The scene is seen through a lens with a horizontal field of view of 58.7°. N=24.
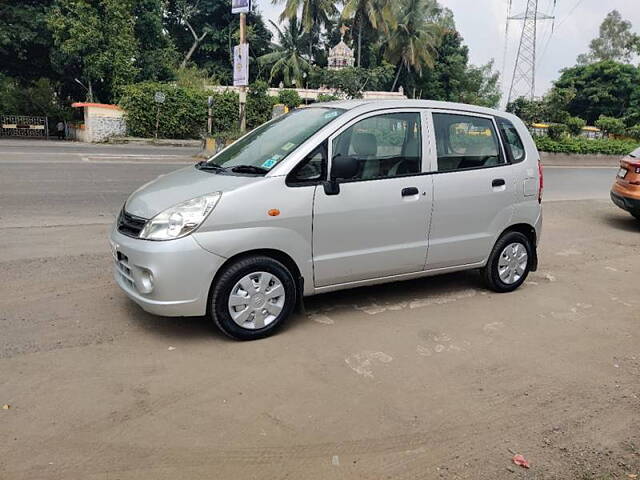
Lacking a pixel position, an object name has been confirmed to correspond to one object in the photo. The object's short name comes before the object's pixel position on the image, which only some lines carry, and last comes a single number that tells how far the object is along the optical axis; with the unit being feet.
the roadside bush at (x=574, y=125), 100.63
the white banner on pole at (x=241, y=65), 66.09
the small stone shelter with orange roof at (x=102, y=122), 94.94
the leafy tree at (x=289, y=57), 135.64
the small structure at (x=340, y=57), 139.44
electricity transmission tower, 156.89
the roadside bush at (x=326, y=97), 116.74
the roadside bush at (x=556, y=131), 91.71
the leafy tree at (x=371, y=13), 134.51
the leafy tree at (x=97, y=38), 95.40
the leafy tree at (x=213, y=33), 140.56
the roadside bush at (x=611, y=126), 117.80
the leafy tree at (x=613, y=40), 215.31
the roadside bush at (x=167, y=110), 95.66
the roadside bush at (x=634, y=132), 113.91
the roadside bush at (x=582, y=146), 88.28
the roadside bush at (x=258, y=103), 106.83
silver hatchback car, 13.34
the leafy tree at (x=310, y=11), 134.31
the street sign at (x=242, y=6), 60.90
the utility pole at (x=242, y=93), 64.48
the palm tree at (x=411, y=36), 148.97
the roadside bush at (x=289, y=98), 109.70
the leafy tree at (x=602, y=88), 154.92
